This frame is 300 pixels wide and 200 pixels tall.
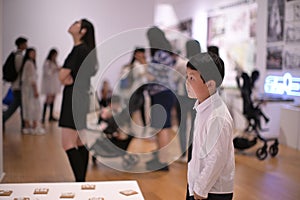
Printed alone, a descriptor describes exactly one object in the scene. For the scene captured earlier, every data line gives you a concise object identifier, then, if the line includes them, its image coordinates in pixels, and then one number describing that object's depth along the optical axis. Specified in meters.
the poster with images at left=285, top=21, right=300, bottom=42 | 4.96
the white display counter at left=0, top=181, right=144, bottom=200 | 1.68
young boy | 1.45
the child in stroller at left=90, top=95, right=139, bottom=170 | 3.82
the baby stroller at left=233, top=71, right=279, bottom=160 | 4.64
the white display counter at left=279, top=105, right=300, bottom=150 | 5.02
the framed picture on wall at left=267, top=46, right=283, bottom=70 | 5.35
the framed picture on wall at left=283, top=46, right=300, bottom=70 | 4.88
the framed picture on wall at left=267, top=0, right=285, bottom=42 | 5.32
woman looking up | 2.72
